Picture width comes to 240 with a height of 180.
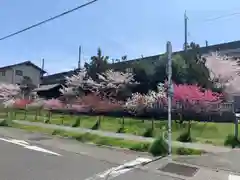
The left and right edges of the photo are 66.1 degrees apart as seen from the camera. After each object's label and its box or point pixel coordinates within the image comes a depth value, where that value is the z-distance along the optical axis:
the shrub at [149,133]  8.53
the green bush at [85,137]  8.27
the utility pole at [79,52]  33.80
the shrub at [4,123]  12.83
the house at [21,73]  31.40
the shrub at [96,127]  10.56
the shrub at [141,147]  6.55
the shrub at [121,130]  9.58
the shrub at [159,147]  6.10
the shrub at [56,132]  9.66
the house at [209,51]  19.46
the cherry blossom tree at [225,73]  15.46
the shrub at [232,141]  6.93
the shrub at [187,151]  6.09
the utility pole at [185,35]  21.97
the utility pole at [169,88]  5.93
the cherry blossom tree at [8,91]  27.87
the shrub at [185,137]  7.62
